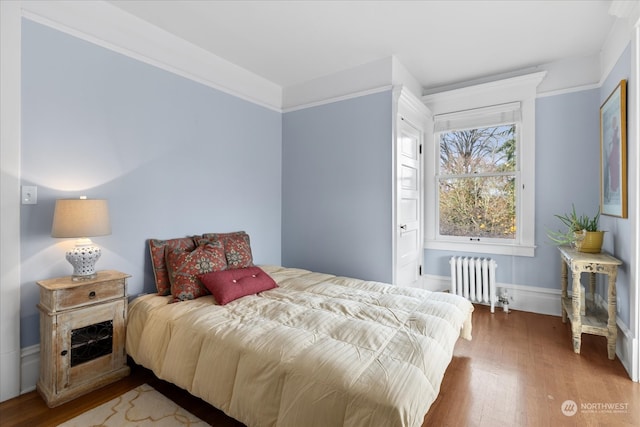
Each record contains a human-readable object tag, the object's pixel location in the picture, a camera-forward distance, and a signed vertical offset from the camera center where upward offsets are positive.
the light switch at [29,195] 2.02 +0.11
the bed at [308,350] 1.31 -0.71
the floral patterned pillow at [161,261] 2.48 -0.39
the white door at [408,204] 3.30 +0.11
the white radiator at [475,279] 3.58 -0.77
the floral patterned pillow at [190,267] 2.36 -0.44
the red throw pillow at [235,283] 2.31 -0.55
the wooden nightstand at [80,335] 1.90 -0.80
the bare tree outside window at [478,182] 3.66 +0.38
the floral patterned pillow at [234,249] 2.84 -0.34
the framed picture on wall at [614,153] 2.39 +0.52
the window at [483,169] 3.51 +0.54
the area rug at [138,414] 1.75 -1.18
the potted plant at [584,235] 2.72 -0.19
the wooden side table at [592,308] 2.40 -0.75
